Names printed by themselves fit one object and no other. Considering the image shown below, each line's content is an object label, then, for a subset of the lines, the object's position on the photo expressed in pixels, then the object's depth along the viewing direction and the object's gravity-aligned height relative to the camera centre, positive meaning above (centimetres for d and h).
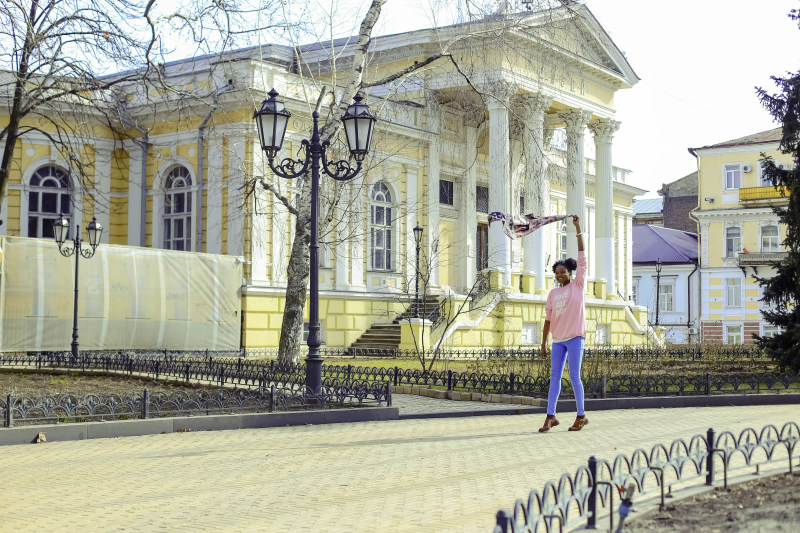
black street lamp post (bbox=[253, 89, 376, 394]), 1452 +261
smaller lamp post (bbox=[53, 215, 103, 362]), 2425 +204
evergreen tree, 2025 +180
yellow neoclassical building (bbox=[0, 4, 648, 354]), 3031 +436
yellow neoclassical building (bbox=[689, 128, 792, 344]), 5656 +525
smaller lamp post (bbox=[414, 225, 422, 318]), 3026 +254
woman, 1152 +2
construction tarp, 2547 +57
